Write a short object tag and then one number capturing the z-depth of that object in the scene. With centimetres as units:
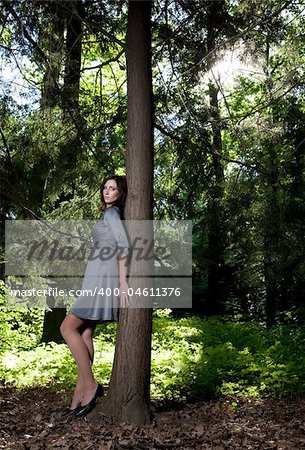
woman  471
